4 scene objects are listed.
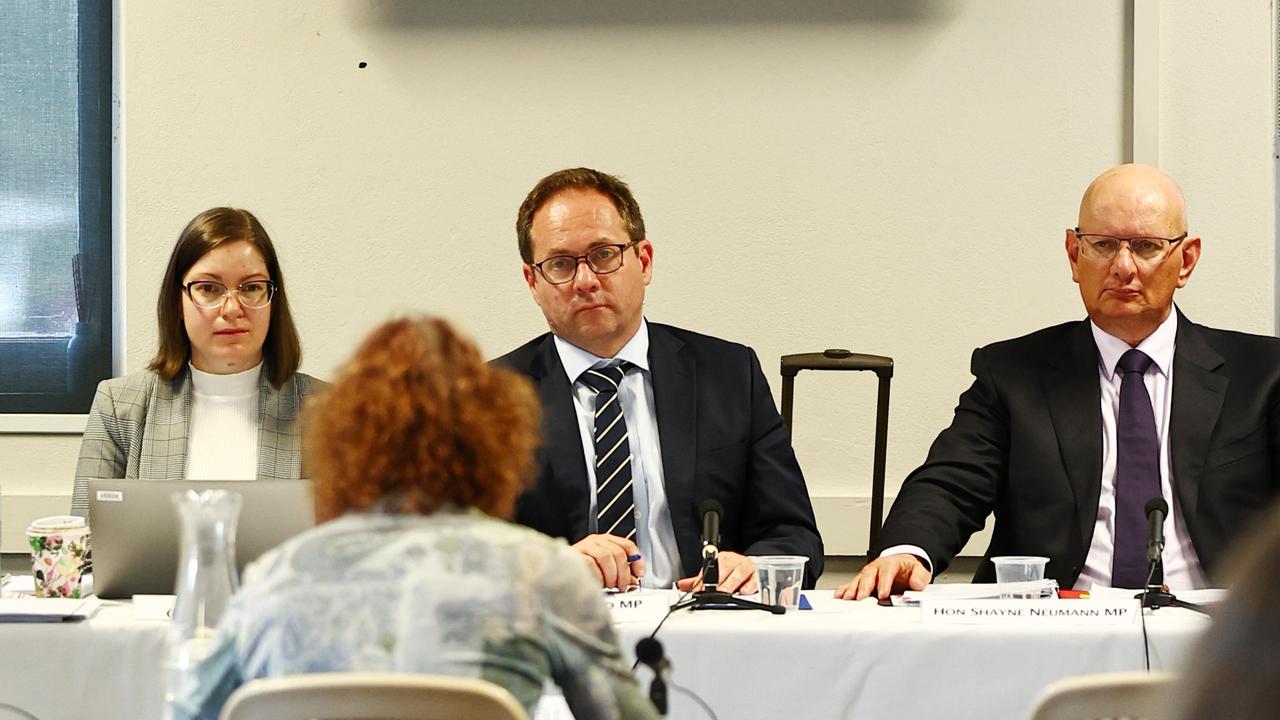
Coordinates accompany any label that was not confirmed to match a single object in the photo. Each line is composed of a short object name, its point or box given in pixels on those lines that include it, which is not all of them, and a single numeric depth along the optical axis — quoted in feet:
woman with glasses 18.67
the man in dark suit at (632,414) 17.63
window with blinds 24.84
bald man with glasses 17.71
